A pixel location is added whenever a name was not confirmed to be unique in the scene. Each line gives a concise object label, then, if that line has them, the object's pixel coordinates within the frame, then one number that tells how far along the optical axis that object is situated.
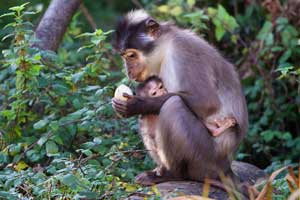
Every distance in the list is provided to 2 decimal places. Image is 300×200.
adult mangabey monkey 12.91
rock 12.06
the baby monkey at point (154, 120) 13.26
